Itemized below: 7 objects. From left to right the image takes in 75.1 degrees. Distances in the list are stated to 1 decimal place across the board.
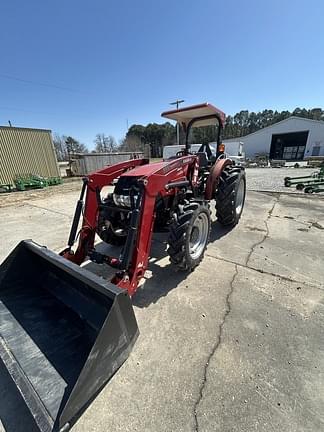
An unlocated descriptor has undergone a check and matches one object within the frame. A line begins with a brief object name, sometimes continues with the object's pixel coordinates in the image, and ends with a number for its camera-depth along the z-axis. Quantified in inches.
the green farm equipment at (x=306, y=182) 352.4
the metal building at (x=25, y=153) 452.8
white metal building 1247.5
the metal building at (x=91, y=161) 654.5
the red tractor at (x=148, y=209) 88.9
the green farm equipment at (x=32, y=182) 433.7
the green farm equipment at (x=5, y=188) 436.1
